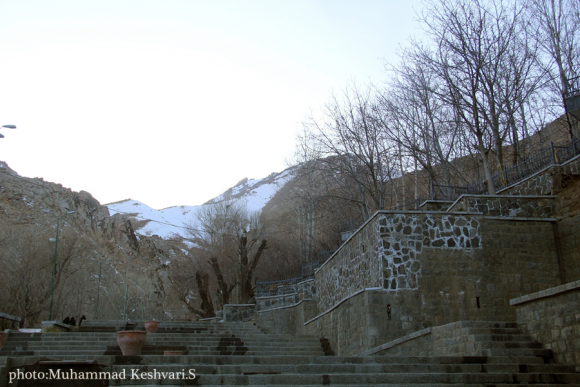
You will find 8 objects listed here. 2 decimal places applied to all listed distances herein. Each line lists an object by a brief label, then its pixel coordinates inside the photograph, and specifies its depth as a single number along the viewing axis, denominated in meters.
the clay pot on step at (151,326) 14.81
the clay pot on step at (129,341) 8.51
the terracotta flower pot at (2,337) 8.38
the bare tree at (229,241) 26.03
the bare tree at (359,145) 19.89
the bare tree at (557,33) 19.56
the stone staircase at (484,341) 7.70
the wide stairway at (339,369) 6.34
